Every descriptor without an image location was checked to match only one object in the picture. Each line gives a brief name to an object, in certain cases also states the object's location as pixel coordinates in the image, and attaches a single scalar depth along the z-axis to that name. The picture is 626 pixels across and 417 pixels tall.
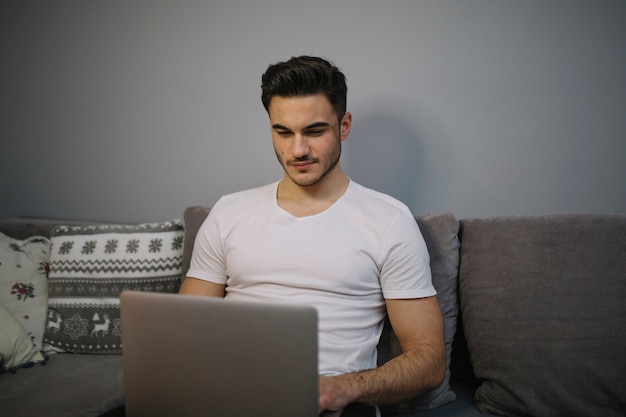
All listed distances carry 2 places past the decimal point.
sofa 1.17
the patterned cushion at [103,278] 1.58
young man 1.16
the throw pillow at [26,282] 1.59
